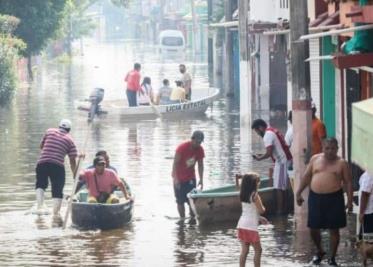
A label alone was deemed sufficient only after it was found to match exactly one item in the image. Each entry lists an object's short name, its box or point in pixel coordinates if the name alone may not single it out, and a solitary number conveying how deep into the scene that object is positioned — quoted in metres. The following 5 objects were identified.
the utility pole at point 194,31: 93.19
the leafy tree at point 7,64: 43.56
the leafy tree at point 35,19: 55.22
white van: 97.00
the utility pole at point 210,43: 60.77
